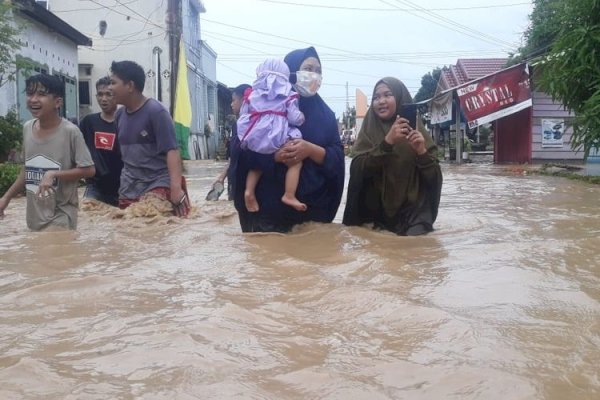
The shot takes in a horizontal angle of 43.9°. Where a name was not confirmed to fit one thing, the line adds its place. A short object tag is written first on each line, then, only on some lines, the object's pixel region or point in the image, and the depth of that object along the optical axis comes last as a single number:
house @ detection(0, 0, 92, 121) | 16.11
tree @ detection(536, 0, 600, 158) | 12.48
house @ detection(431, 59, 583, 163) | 22.58
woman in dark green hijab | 5.17
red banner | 22.06
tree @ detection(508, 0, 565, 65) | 25.73
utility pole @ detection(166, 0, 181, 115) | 19.69
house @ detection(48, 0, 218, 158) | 29.08
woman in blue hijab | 4.93
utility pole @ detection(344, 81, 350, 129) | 57.53
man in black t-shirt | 6.18
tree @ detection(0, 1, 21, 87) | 12.98
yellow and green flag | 16.78
